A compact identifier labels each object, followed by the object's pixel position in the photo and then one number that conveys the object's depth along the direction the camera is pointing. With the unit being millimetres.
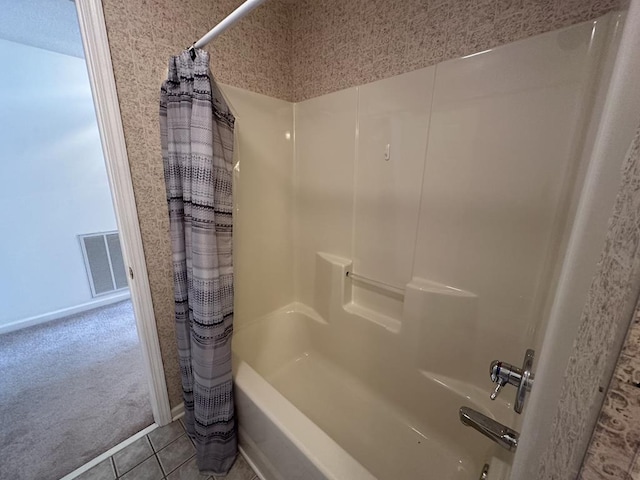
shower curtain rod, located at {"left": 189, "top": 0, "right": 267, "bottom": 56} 681
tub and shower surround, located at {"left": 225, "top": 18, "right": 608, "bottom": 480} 817
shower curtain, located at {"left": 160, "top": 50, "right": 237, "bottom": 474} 878
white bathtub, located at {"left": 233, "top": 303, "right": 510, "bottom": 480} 857
